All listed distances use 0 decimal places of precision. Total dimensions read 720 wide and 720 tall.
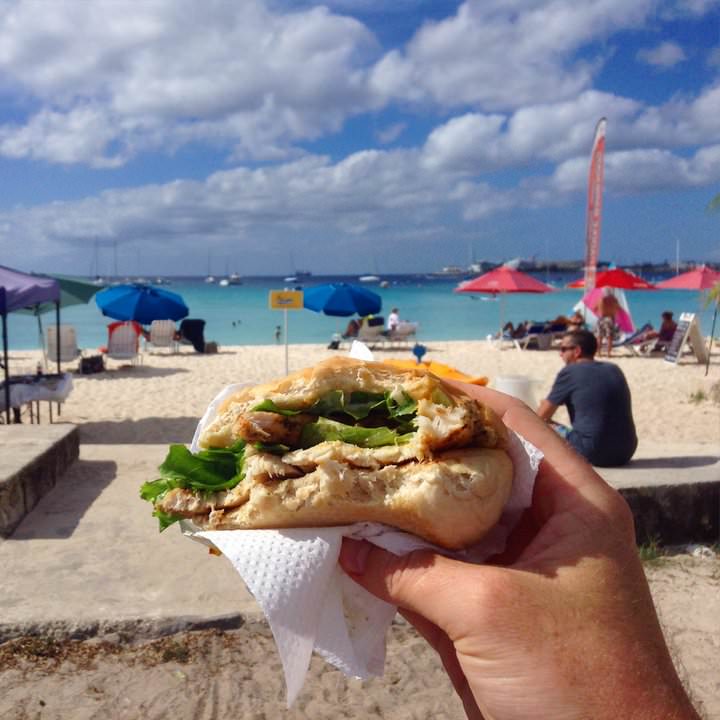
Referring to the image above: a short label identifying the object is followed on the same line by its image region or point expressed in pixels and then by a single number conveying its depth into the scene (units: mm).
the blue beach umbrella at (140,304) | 18125
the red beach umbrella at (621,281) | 20312
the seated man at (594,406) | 5621
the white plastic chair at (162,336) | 21219
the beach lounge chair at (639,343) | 19766
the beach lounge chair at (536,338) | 21734
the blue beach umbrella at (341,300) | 20484
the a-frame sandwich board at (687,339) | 17344
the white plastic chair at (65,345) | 16703
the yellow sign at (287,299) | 11805
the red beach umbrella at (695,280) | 18969
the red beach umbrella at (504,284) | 20562
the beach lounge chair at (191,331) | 21562
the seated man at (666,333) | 19516
